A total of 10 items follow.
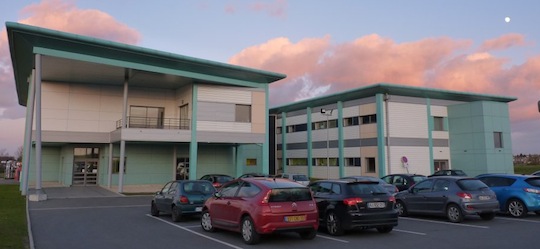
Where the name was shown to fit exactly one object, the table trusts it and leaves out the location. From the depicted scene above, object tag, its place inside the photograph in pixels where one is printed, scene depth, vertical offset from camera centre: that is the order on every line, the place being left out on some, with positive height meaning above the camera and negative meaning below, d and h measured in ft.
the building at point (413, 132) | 118.42 +10.86
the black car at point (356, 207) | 32.55 -3.32
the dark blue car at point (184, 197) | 42.42 -3.29
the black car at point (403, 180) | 62.23 -2.04
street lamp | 130.41 +7.33
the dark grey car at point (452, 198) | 39.88 -3.26
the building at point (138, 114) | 86.12 +13.30
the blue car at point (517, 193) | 43.60 -2.86
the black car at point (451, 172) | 83.77 -1.12
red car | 28.86 -3.10
